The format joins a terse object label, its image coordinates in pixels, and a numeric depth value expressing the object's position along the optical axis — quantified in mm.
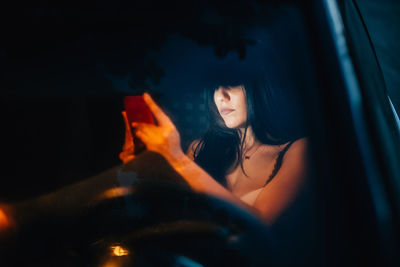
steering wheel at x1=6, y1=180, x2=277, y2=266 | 593
